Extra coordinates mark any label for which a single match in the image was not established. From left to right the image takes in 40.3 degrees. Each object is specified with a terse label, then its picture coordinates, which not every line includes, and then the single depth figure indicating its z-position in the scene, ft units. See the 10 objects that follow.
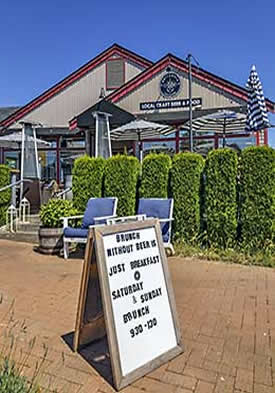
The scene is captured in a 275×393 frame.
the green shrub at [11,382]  6.61
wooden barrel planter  22.53
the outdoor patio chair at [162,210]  20.93
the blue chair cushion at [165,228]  20.93
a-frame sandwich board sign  8.33
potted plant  22.54
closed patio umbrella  30.22
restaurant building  44.83
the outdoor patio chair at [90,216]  20.77
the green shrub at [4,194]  29.89
